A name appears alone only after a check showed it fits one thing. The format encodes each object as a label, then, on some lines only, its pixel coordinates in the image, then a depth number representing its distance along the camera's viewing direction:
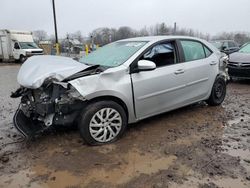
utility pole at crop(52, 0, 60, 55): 21.72
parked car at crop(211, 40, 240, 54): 10.86
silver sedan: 2.86
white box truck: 16.60
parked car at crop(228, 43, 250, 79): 6.44
